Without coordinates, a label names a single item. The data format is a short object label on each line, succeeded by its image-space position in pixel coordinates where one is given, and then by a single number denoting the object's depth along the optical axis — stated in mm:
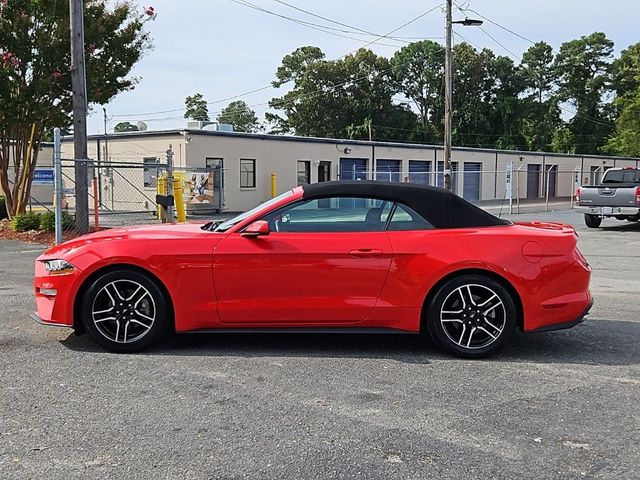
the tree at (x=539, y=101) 66062
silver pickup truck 18172
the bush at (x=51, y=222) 16062
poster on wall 25234
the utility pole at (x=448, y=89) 23306
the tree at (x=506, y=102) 65562
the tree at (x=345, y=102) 62906
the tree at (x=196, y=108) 101312
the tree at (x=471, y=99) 64812
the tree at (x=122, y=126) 84281
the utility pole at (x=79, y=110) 13477
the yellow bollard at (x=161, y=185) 21781
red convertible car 5219
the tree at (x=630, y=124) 35031
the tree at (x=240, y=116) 102062
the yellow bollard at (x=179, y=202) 20359
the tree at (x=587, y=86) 69750
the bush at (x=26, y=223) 16406
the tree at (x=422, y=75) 67438
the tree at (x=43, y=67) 15469
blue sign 20656
